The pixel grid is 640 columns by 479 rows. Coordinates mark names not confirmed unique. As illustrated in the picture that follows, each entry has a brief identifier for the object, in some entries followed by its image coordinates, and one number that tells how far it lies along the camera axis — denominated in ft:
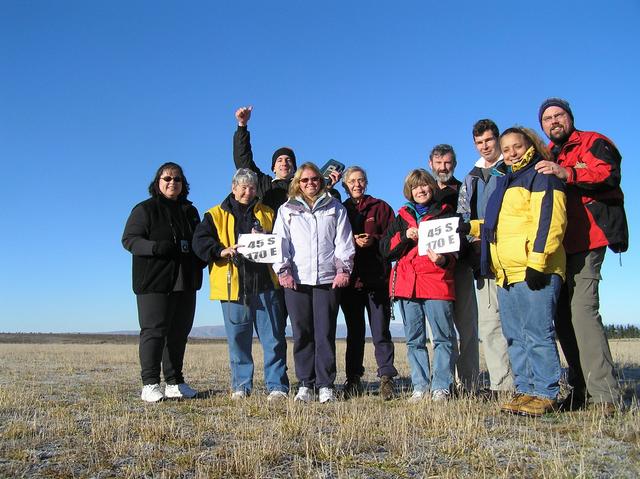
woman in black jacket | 21.40
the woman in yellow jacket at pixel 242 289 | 21.40
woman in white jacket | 20.86
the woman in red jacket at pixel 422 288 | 20.04
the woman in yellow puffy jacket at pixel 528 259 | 15.92
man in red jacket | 16.28
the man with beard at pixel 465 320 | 21.65
